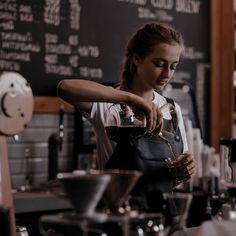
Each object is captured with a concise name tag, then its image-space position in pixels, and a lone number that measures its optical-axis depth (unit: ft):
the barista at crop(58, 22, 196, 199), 7.50
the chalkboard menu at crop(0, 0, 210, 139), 14.69
